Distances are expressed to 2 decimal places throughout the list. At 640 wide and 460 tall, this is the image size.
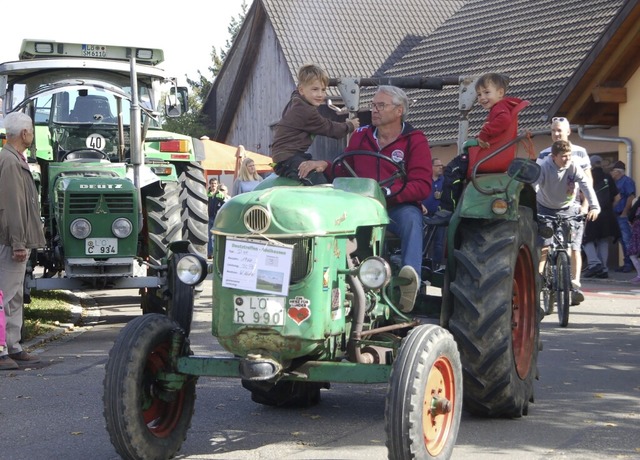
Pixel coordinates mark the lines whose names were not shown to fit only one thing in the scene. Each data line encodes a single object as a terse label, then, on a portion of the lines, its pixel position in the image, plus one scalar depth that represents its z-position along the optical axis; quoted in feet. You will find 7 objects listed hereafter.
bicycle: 40.16
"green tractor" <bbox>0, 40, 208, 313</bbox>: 38.14
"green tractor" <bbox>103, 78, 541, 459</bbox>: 19.17
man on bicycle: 40.98
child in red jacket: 26.45
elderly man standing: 31.83
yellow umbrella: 89.51
